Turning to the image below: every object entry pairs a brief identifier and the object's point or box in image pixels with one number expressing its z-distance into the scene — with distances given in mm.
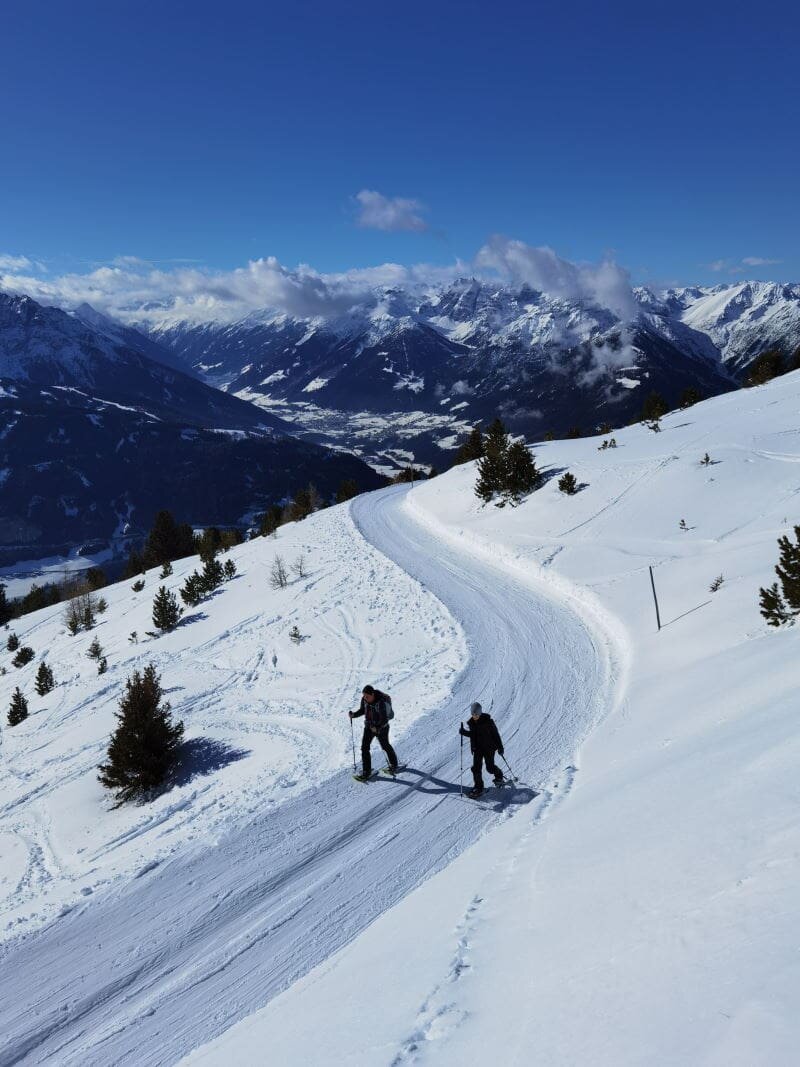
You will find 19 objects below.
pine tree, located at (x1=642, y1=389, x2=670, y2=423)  44125
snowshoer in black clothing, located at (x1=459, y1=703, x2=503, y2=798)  9500
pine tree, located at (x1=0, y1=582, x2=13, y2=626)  67812
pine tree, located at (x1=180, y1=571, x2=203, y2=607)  30188
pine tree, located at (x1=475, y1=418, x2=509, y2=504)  32625
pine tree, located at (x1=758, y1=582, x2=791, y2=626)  11523
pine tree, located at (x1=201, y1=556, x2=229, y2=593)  31453
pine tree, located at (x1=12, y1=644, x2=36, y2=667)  33562
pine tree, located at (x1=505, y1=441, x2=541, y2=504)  31672
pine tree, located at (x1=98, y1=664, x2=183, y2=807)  12164
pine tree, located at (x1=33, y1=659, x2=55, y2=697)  25766
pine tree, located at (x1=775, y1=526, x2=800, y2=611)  11203
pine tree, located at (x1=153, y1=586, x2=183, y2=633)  27391
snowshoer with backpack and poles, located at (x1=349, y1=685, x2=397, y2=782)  10430
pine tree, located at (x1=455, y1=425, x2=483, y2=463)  49534
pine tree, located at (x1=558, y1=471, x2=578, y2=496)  29422
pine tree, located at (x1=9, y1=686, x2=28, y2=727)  22734
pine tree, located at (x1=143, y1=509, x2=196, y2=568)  61188
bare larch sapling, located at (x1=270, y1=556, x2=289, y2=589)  27359
